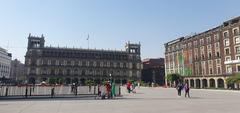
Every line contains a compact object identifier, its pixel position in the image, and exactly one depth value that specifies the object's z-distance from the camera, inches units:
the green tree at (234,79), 1343.5
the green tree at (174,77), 1997.5
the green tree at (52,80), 2555.9
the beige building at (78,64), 2841.5
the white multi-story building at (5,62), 3221.8
